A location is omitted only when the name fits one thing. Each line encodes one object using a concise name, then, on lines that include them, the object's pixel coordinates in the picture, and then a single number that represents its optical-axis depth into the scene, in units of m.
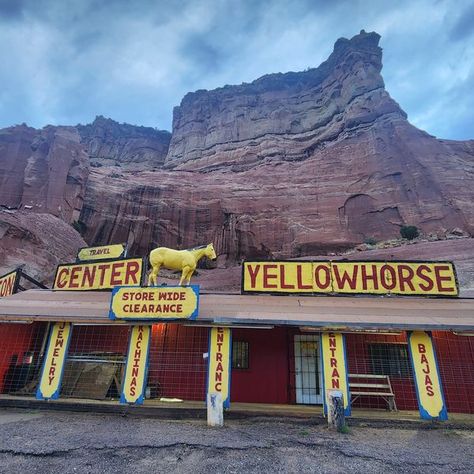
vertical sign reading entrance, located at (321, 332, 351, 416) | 9.77
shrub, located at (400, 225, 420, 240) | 42.59
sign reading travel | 17.47
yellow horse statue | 13.68
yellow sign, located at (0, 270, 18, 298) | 16.56
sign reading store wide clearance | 10.70
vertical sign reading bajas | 9.51
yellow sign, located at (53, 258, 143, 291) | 15.17
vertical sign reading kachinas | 10.30
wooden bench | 10.79
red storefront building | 11.01
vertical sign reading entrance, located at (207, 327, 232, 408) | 10.05
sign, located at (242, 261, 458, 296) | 13.52
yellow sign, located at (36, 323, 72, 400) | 10.70
